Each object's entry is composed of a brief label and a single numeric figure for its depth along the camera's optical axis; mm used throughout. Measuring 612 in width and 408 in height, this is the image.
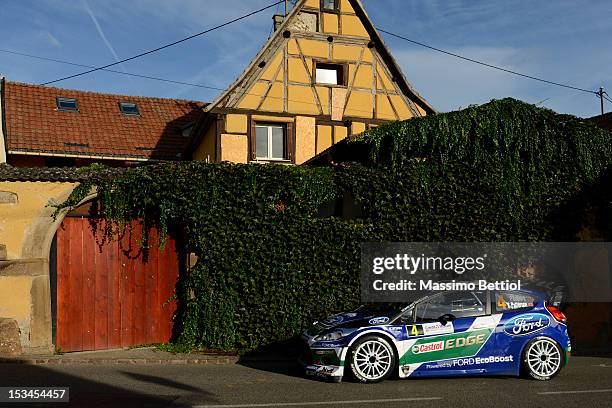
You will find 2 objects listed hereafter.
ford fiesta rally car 9078
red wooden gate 11461
